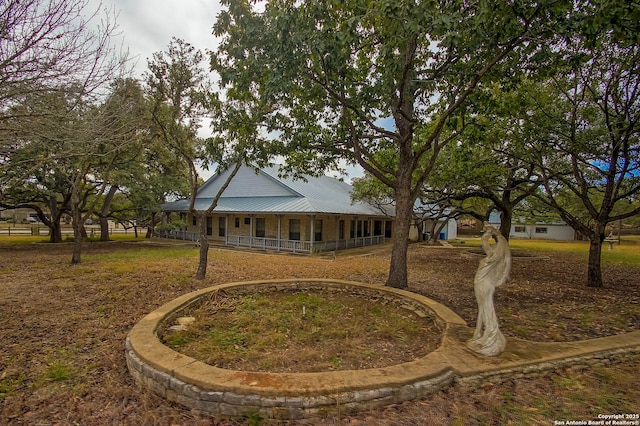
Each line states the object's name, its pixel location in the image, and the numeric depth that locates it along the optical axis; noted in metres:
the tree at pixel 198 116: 8.18
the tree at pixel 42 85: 4.36
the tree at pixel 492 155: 8.37
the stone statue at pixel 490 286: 3.92
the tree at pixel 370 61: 4.76
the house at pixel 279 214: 18.67
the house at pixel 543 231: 38.28
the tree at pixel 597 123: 8.08
